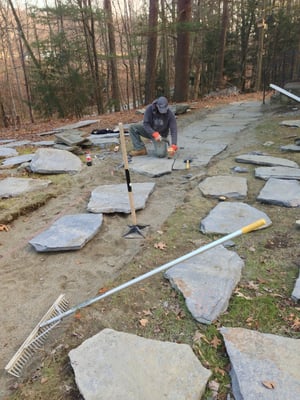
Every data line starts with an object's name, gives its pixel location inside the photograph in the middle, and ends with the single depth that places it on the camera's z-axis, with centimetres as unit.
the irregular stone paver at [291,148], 502
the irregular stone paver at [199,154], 478
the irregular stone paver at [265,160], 440
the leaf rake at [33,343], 153
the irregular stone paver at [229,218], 280
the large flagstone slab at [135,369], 137
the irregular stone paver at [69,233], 258
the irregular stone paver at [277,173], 393
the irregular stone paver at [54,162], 466
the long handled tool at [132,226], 269
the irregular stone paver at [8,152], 580
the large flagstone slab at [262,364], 135
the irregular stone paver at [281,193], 321
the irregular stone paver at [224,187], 354
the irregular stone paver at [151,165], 445
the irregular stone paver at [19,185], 385
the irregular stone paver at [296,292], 194
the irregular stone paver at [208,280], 187
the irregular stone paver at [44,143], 650
